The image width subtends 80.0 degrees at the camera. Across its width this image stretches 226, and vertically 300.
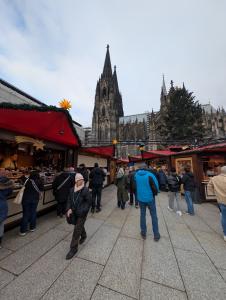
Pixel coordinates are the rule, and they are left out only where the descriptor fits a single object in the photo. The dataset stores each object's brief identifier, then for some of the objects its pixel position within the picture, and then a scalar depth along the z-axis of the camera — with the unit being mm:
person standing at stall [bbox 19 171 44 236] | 3760
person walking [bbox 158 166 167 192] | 7618
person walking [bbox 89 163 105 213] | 5633
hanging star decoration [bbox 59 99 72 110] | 4273
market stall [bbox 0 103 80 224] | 3841
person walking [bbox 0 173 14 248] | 3072
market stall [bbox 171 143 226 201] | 7770
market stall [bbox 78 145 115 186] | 8648
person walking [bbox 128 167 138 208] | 6999
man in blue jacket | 3500
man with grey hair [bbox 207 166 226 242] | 3518
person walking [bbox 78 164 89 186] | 6074
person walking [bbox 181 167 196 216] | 5562
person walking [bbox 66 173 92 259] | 2877
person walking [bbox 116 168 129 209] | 6285
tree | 18734
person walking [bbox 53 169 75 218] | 4906
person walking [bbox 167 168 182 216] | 5660
